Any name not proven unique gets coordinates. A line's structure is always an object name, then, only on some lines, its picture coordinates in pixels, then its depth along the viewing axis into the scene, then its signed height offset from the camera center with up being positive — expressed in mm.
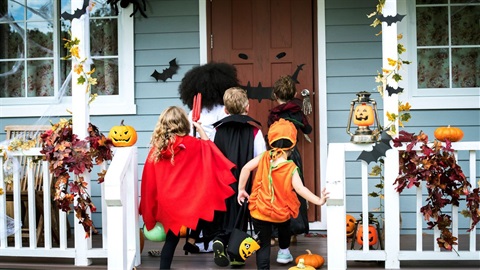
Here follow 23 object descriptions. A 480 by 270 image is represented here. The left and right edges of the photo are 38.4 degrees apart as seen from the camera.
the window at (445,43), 6980 +796
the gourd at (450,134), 5418 -96
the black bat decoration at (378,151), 5375 -219
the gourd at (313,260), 5449 -1077
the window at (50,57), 7223 +750
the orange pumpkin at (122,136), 5715 -78
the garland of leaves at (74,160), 5586 -268
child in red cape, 5277 -435
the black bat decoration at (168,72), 7160 +559
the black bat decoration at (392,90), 5473 +259
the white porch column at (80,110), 5746 +144
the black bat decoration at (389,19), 5459 +830
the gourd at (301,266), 4788 -987
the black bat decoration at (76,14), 5676 +937
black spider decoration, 7148 +1267
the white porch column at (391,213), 5391 -708
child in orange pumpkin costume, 5051 -460
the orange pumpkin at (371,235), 5791 -946
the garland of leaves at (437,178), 5289 -427
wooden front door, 7043 +800
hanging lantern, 5434 +17
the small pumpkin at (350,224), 6434 -940
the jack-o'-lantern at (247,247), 5173 -918
